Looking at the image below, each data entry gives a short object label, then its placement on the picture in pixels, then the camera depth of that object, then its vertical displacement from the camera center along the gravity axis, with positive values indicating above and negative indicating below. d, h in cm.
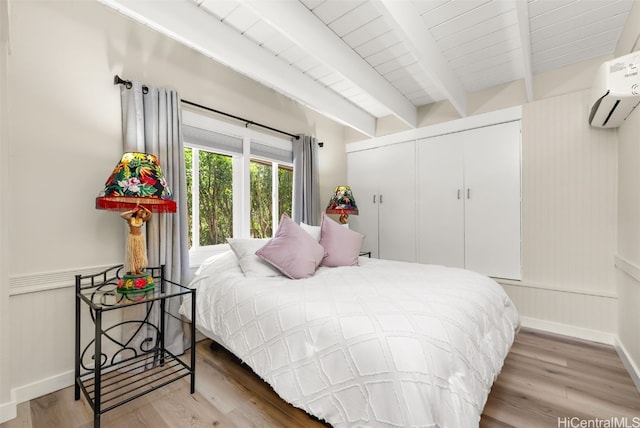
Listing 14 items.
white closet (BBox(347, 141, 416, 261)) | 360 +14
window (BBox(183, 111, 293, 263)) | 258 +29
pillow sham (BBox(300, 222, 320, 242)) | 261 -20
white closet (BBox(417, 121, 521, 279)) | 295 +9
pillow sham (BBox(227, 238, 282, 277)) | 207 -36
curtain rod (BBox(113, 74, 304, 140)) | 198 +87
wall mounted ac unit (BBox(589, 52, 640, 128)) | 177 +77
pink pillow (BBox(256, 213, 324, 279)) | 207 -32
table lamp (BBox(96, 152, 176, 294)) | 159 +6
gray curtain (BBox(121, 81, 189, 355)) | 201 +37
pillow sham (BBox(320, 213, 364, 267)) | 246 -30
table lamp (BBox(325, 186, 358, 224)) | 339 +7
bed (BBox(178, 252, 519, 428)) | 107 -60
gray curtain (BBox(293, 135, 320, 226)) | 329 +33
